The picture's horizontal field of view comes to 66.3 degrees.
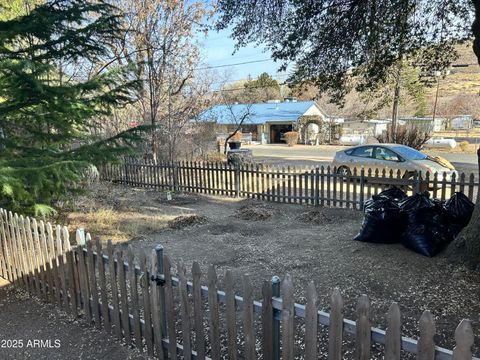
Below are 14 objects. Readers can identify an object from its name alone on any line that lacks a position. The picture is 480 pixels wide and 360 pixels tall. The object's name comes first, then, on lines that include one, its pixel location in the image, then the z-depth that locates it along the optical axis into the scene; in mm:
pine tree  4738
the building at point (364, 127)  35938
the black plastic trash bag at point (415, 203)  5509
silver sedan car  11295
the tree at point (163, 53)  13672
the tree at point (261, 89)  48594
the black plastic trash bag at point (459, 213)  5281
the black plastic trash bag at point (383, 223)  5473
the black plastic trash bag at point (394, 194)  6331
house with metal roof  37406
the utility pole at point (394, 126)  20556
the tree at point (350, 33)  6258
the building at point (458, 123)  42100
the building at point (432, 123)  27794
